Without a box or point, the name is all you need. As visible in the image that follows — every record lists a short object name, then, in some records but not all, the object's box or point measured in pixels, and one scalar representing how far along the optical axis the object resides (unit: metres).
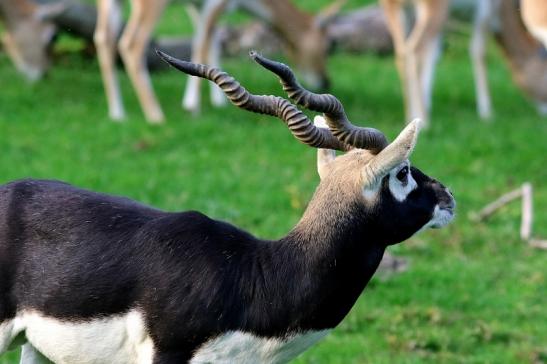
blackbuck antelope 8.09
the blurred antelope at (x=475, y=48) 23.16
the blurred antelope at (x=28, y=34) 25.08
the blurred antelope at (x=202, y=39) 22.39
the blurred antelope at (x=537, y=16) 19.53
